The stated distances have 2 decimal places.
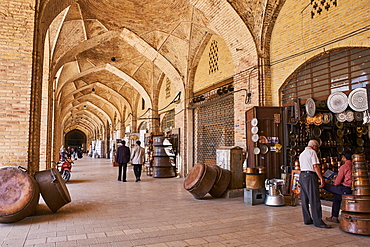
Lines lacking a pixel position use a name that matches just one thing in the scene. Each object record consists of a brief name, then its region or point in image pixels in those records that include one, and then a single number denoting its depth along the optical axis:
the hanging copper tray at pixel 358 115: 5.96
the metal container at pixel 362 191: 3.99
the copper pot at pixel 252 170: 6.05
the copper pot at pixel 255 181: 6.01
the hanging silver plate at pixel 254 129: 7.19
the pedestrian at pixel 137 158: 10.07
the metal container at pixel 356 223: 3.87
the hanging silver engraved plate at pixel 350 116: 5.95
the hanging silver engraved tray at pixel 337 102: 5.79
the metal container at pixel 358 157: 4.15
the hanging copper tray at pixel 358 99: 5.40
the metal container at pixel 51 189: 5.04
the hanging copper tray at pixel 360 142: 7.50
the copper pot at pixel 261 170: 6.05
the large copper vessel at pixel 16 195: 4.38
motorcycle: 9.75
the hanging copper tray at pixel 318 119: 6.76
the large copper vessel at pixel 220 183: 6.69
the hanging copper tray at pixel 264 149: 7.23
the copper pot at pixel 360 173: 4.08
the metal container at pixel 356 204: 3.91
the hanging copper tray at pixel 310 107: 6.49
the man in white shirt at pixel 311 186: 4.34
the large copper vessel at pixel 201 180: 6.28
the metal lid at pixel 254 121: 7.23
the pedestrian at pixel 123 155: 9.69
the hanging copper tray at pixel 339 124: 7.29
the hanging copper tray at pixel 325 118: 6.64
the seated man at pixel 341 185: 4.43
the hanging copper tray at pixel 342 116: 6.11
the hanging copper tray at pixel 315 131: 7.28
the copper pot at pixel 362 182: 4.05
